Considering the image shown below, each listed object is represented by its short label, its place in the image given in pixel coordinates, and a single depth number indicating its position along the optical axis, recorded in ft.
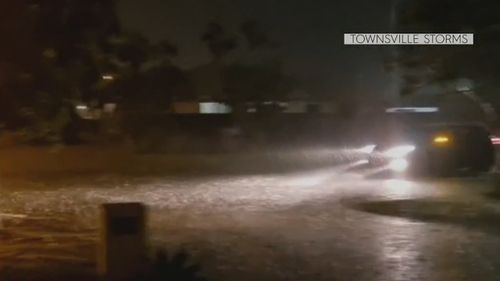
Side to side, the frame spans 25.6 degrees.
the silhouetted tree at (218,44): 209.87
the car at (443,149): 103.86
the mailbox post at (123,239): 41.57
